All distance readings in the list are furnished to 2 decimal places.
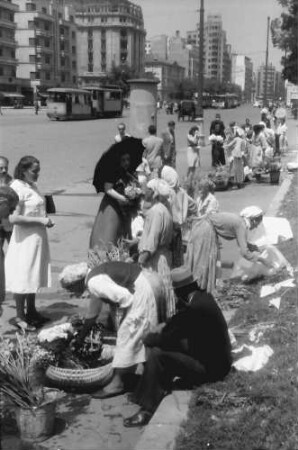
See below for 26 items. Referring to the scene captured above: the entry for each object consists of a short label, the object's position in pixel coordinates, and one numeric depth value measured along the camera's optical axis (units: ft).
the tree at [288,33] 84.33
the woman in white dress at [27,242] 19.77
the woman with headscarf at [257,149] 56.75
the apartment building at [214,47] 619.26
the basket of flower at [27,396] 13.62
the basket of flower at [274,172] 53.11
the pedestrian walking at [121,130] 45.77
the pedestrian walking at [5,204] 18.21
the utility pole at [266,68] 159.20
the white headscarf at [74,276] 21.43
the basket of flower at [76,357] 15.87
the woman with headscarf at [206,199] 24.76
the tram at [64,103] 148.56
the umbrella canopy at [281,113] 84.44
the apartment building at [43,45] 315.78
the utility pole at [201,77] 82.45
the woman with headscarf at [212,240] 22.38
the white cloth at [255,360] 16.02
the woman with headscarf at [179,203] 25.55
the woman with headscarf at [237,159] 51.90
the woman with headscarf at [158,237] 19.15
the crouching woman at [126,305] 15.60
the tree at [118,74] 339.51
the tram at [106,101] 166.71
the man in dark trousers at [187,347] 14.83
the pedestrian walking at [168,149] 44.83
